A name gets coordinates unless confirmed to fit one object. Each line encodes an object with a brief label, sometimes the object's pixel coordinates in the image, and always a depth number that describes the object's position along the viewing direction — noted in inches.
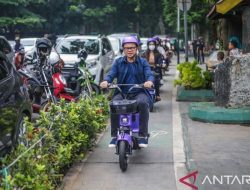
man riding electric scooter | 269.1
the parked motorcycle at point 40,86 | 402.0
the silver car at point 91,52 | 594.9
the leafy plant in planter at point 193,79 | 497.0
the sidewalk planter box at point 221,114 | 358.0
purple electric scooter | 249.9
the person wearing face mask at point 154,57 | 519.2
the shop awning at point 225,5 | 406.3
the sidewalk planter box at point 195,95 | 492.1
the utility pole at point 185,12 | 622.7
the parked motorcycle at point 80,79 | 434.7
